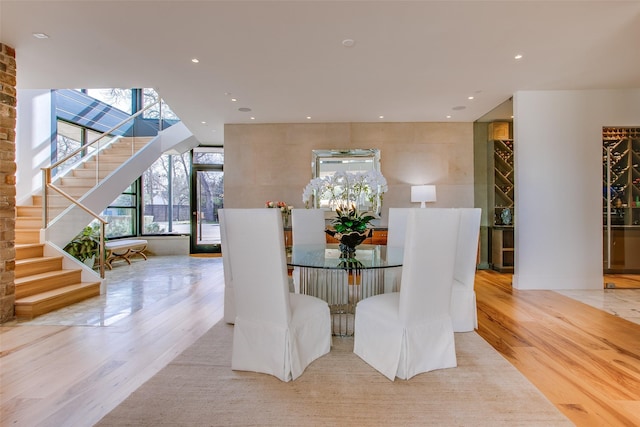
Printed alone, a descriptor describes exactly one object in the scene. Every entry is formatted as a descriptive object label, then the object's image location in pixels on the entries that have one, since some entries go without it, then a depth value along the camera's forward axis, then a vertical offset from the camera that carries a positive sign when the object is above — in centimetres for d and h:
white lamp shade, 525 +32
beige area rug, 154 -104
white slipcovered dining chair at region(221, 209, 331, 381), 182 -58
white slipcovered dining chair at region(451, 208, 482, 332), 264 -57
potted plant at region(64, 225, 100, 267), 442 -45
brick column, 304 +36
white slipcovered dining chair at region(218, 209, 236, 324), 282 -76
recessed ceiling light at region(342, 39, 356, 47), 291 +165
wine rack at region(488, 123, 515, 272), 516 +23
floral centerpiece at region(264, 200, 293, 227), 530 +8
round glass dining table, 285 -71
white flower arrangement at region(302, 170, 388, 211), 271 +26
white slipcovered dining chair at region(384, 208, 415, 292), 314 -28
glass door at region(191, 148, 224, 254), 770 +38
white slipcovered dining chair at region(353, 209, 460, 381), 184 -64
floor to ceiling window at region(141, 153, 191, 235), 761 +46
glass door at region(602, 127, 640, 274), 438 +18
